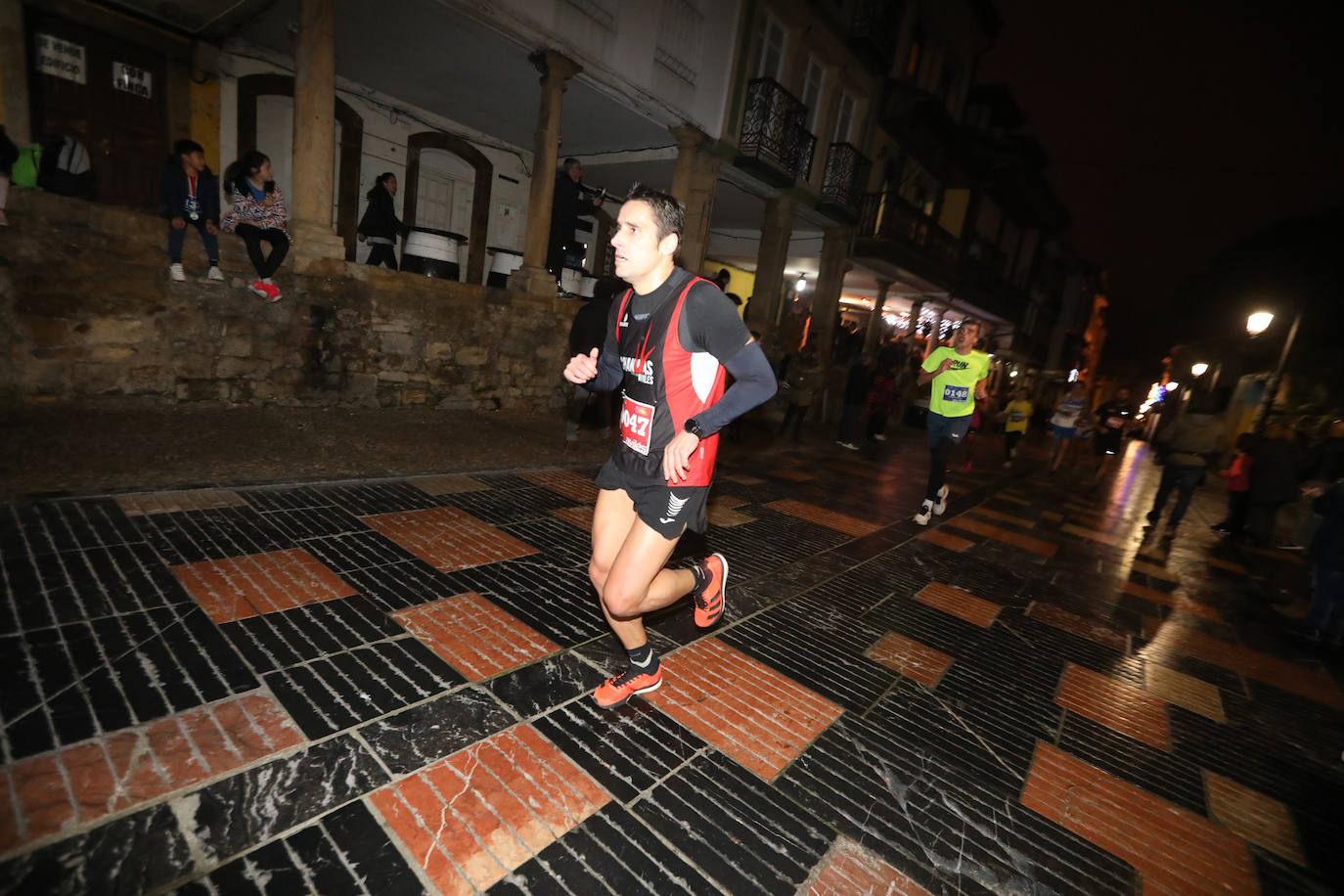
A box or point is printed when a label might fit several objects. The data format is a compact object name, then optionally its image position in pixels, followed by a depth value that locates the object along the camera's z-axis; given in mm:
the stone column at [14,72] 7531
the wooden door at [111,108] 7984
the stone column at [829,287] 15484
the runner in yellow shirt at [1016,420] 12484
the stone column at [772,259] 13727
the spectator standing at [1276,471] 8266
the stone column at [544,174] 8688
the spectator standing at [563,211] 9797
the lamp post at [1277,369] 11023
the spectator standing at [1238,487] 9000
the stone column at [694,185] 11078
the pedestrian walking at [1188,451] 7258
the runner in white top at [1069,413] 10938
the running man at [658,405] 2170
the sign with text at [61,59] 7906
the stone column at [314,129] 6379
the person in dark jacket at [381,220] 9086
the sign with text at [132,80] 8555
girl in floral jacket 5812
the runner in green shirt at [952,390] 5887
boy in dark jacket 5438
